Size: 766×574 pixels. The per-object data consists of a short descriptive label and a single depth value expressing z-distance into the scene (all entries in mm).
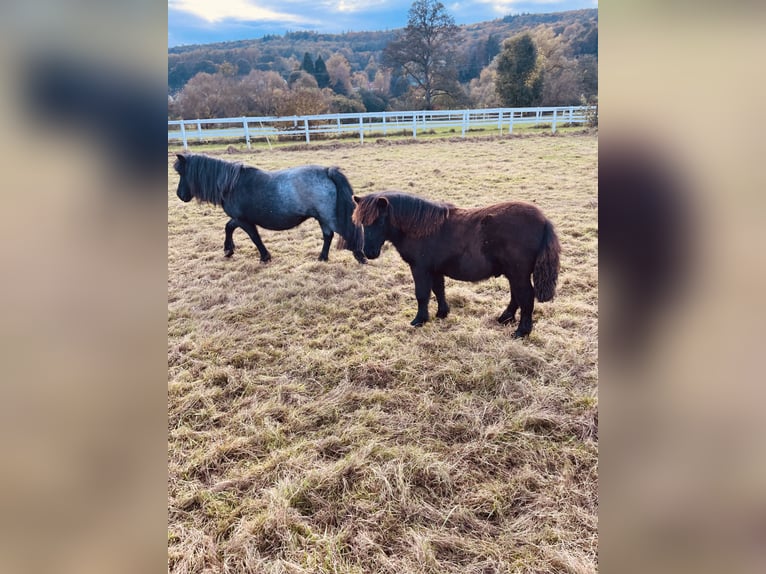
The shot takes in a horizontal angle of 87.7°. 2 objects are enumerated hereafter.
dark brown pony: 3041
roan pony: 4934
